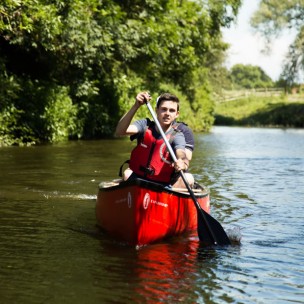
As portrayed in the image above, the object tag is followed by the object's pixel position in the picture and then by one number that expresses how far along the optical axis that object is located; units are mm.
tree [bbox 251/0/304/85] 48531
